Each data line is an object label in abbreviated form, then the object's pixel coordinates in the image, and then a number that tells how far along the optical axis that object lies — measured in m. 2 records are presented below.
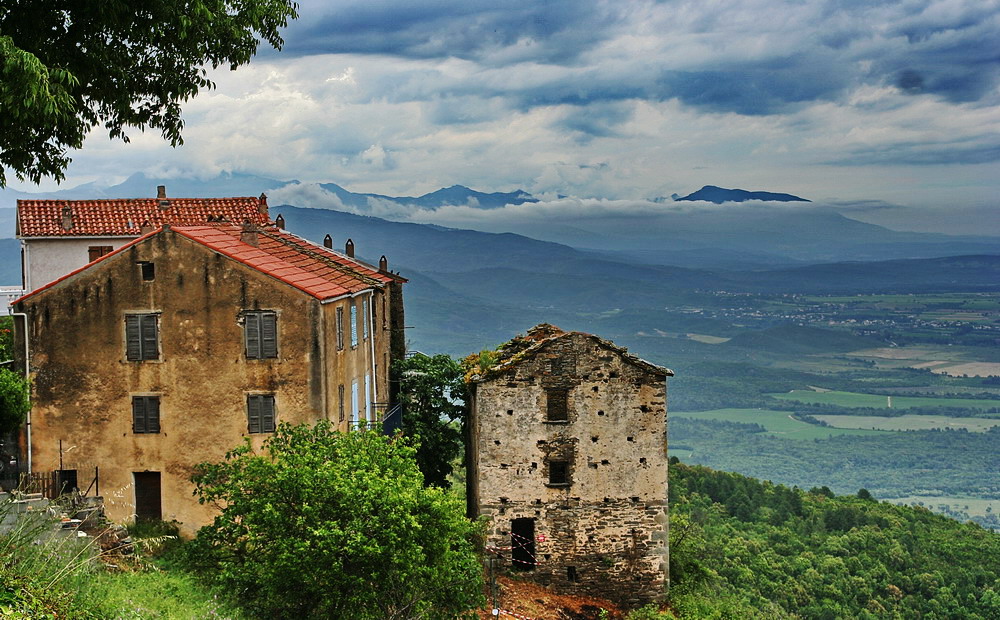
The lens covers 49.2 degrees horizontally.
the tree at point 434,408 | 43.06
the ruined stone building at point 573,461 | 37.50
